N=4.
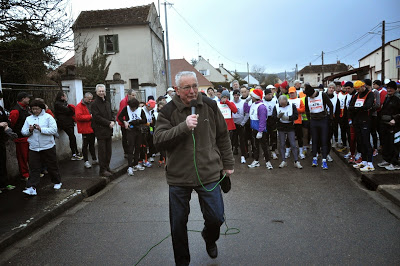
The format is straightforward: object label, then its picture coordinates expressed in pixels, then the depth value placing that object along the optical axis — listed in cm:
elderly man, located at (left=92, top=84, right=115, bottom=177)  741
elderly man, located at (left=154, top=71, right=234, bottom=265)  312
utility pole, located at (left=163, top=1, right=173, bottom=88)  2379
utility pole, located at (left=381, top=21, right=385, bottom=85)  2753
